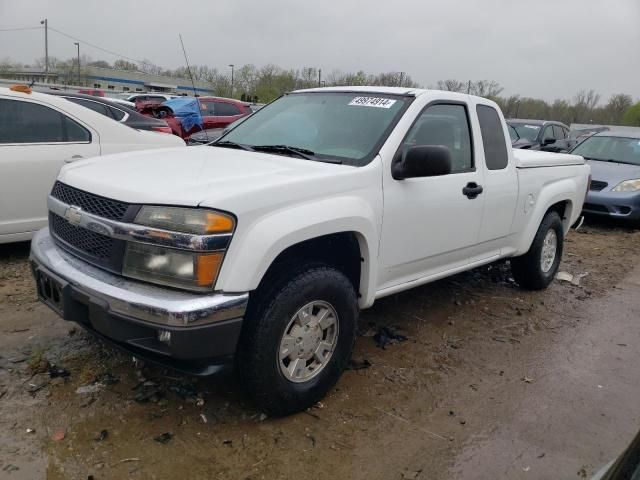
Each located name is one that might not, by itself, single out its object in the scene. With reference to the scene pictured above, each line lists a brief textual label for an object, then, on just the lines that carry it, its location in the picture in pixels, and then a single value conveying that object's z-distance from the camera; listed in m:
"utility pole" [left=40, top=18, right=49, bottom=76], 54.22
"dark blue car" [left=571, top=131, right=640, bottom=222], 8.69
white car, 4.92
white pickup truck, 2.53
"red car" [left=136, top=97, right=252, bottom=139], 14.22
